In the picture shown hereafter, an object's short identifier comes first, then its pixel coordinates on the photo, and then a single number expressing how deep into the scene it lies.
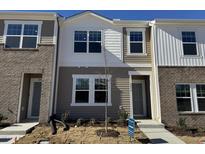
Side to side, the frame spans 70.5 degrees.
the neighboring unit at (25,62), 8.12
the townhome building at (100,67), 8.35
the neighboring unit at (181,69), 8.32
